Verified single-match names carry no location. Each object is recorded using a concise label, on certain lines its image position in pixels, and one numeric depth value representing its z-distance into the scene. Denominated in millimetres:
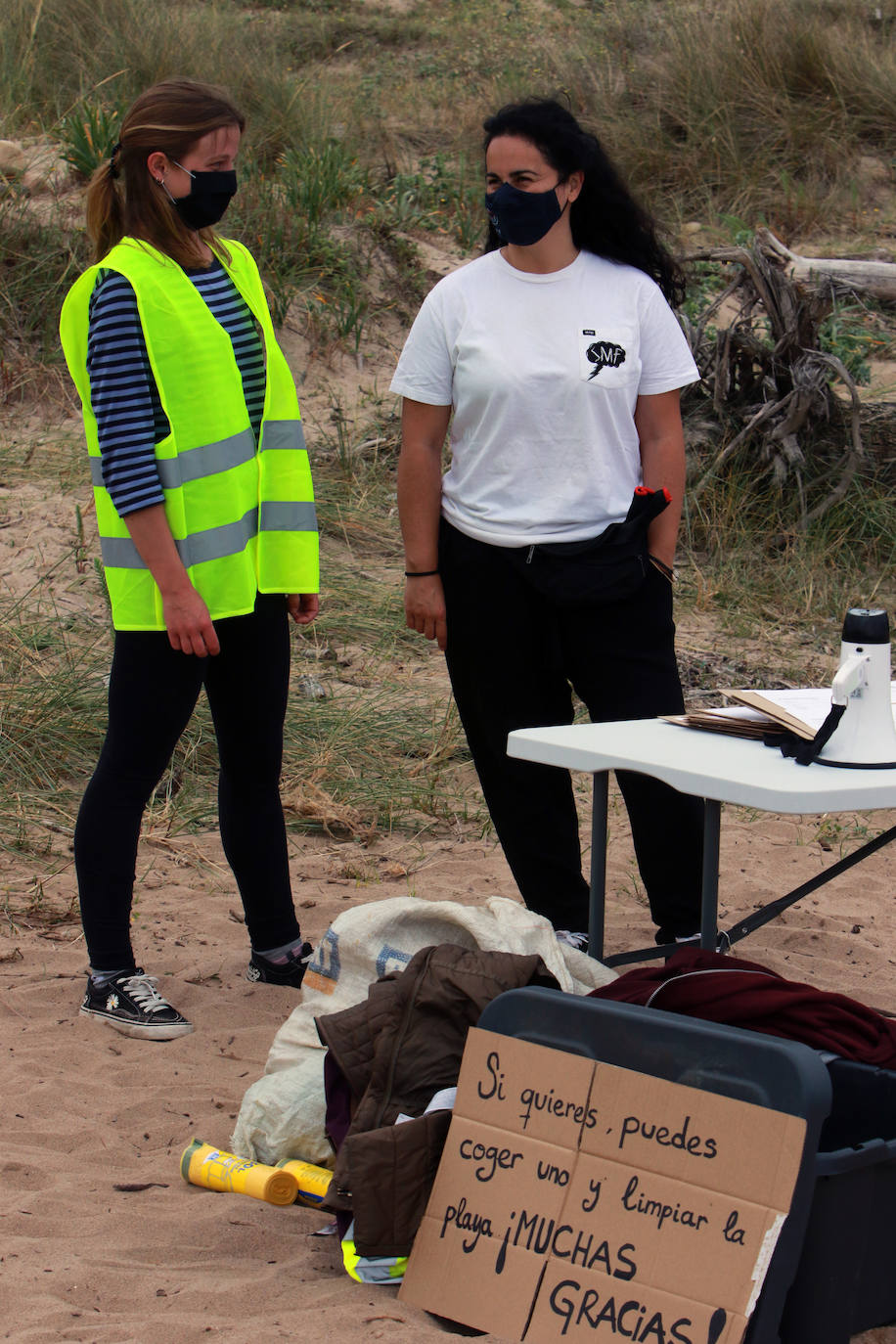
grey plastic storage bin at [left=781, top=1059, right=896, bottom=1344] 3775
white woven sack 4844
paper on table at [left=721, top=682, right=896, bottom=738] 4785
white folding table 4246
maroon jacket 4234
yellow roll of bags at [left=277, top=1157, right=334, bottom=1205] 4664
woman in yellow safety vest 5371
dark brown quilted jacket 4059
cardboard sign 3633
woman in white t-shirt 5770
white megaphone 4543
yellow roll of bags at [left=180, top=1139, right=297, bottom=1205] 4691
